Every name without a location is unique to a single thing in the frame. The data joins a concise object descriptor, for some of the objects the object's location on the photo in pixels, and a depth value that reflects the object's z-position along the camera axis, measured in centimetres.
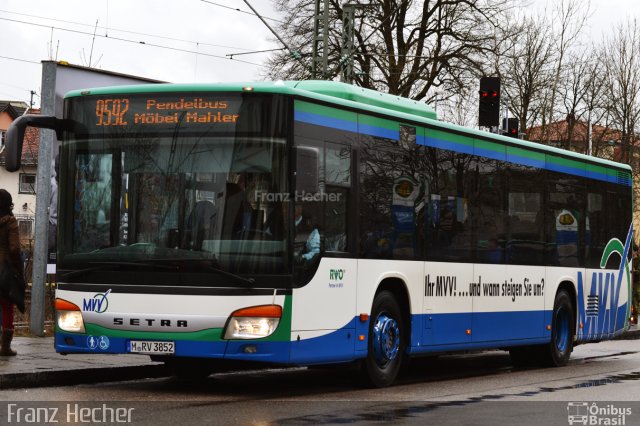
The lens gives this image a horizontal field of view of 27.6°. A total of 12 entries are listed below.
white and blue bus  1215
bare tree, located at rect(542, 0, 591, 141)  4776
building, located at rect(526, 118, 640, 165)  4872
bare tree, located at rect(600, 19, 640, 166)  5059
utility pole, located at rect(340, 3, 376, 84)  3253
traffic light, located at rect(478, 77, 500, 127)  2723
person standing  1491
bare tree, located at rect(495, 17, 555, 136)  4709
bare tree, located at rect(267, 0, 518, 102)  4622
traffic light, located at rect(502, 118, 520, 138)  2741
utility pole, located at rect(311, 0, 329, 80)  3173
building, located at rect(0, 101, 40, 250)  8206
